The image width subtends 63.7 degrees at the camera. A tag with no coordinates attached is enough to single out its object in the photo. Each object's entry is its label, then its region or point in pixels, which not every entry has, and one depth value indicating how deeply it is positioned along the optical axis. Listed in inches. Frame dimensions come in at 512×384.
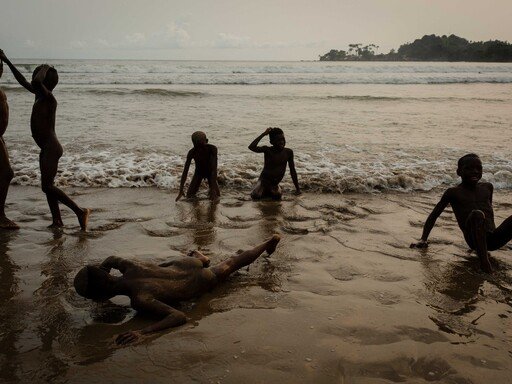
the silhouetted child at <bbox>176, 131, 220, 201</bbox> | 231.9
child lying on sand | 109.1
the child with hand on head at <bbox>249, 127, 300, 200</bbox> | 234.1
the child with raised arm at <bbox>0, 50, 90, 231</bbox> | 167.2
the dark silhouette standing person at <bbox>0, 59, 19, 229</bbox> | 176.2
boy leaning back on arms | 149.6
